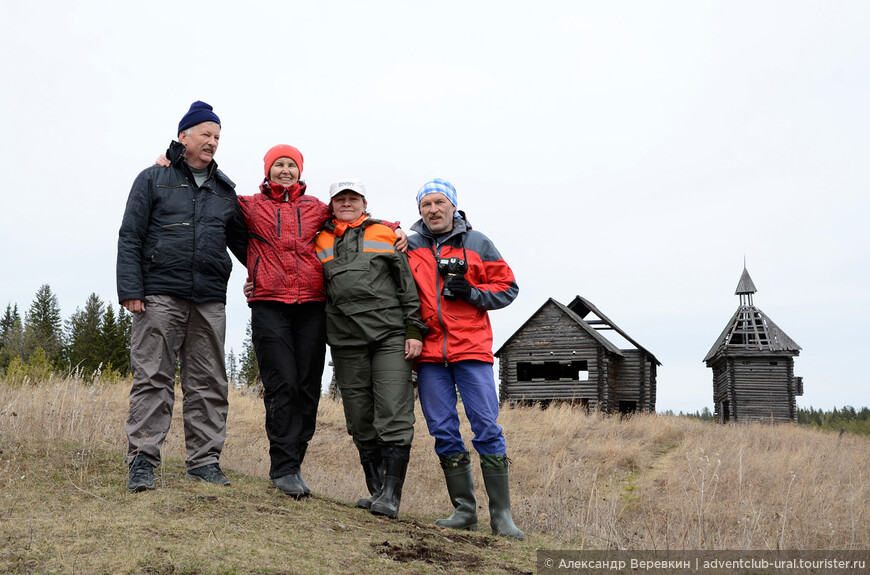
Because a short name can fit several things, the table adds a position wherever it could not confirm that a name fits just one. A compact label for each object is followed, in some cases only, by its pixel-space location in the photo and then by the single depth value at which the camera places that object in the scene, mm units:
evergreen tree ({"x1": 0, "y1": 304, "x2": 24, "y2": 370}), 43212
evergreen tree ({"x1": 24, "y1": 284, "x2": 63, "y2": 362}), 47438
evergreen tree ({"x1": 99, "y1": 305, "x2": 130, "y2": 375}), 39250
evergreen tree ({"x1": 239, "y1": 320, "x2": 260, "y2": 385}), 44219
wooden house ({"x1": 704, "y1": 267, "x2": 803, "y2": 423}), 26297
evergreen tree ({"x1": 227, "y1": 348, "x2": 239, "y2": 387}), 53194
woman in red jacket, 4535
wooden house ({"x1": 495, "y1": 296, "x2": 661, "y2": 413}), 22156
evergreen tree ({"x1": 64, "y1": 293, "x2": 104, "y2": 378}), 40844
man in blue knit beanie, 4301
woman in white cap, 4406
